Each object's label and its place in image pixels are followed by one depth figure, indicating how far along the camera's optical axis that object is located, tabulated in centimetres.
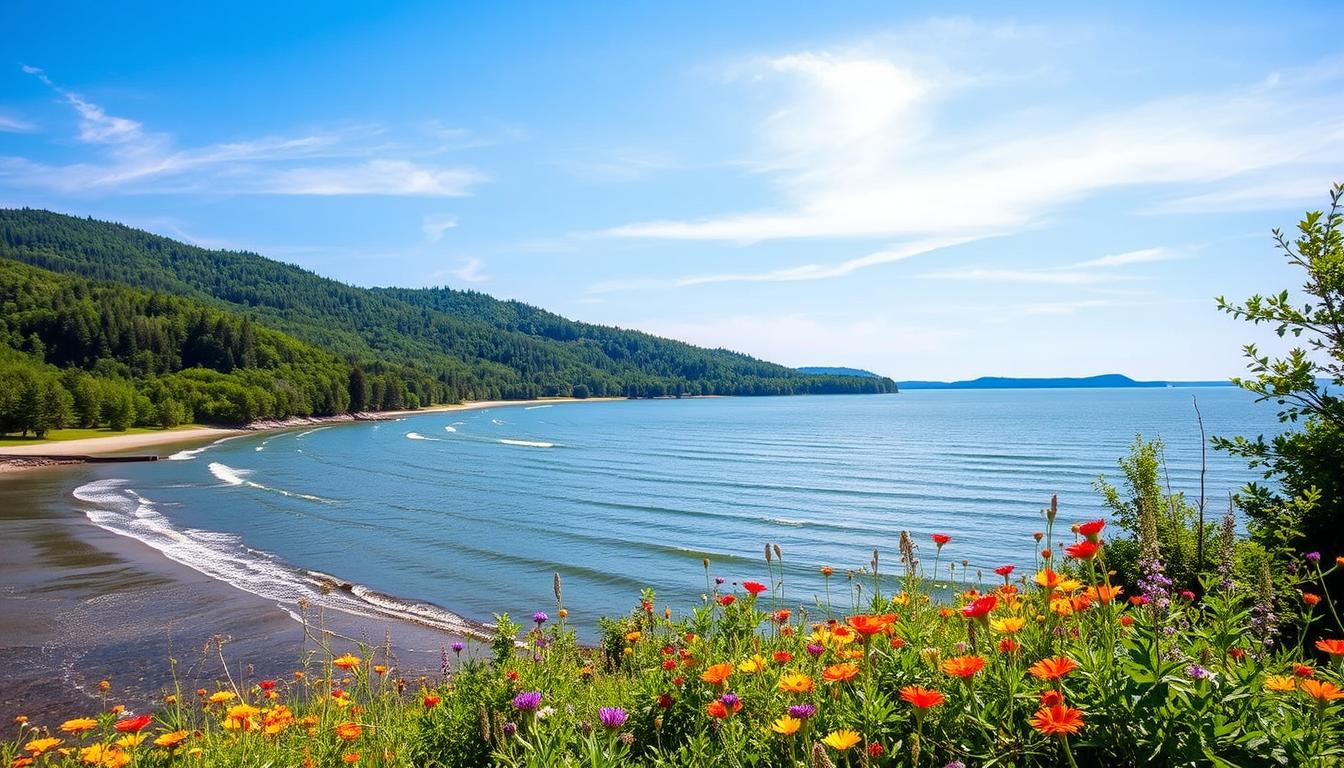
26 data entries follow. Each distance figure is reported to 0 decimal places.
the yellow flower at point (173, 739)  305
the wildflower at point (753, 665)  287
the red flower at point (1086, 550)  235
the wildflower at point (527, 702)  282
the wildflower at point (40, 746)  339
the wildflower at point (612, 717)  258
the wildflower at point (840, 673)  239
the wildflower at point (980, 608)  248
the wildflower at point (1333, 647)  217
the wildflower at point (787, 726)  226
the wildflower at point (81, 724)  362
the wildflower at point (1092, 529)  247
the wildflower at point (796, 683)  235
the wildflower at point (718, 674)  263
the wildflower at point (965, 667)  213
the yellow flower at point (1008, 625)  249
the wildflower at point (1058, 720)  180
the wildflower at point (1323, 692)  181
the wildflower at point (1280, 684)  200
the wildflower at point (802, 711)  229
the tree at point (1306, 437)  530
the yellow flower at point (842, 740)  208
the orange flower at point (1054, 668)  201
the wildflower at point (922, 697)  212
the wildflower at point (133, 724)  310
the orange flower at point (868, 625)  261
